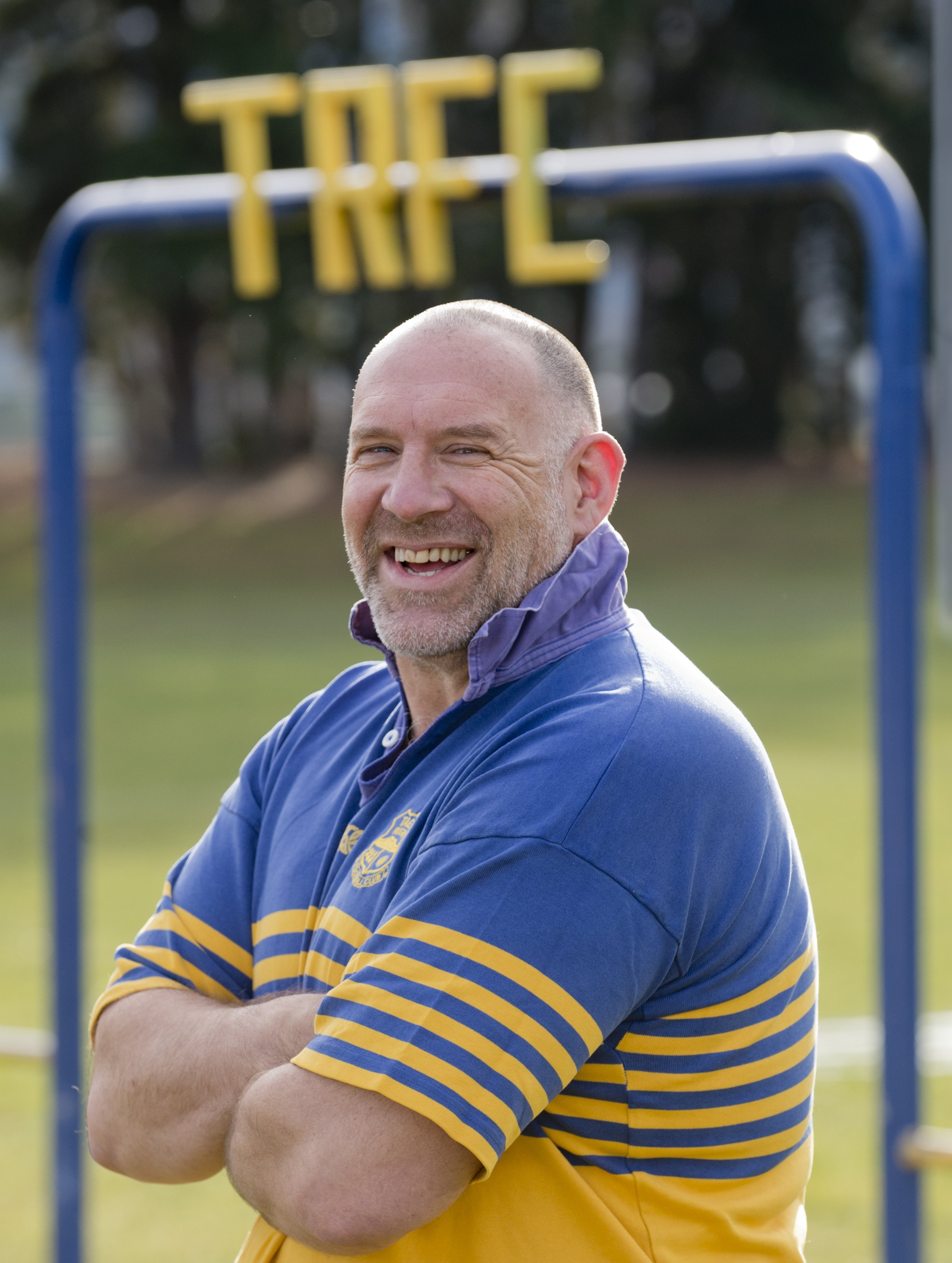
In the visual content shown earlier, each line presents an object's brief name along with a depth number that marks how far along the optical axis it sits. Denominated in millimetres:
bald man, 2854
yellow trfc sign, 6324
